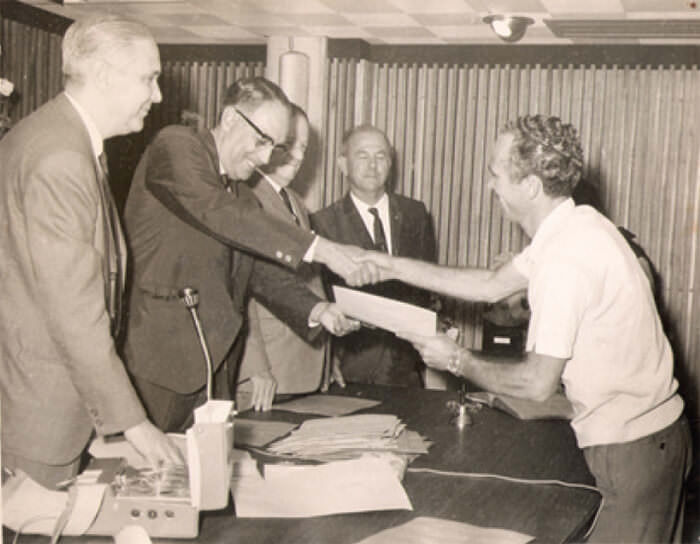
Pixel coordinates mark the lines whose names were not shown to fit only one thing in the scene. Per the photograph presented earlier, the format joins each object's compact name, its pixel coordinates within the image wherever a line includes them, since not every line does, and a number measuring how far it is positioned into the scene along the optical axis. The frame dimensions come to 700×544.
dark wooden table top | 1.79
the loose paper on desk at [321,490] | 1.89
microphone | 2.49
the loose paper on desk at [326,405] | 2.88
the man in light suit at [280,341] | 3.07
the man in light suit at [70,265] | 1.87
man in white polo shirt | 2.21
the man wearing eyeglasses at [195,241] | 2.72
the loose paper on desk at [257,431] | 2.47
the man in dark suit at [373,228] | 4.74
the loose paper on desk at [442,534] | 1.75
